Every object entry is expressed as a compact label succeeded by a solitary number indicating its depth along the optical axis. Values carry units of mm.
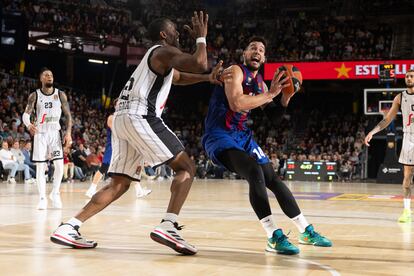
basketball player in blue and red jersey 4941
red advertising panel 23656
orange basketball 5067
